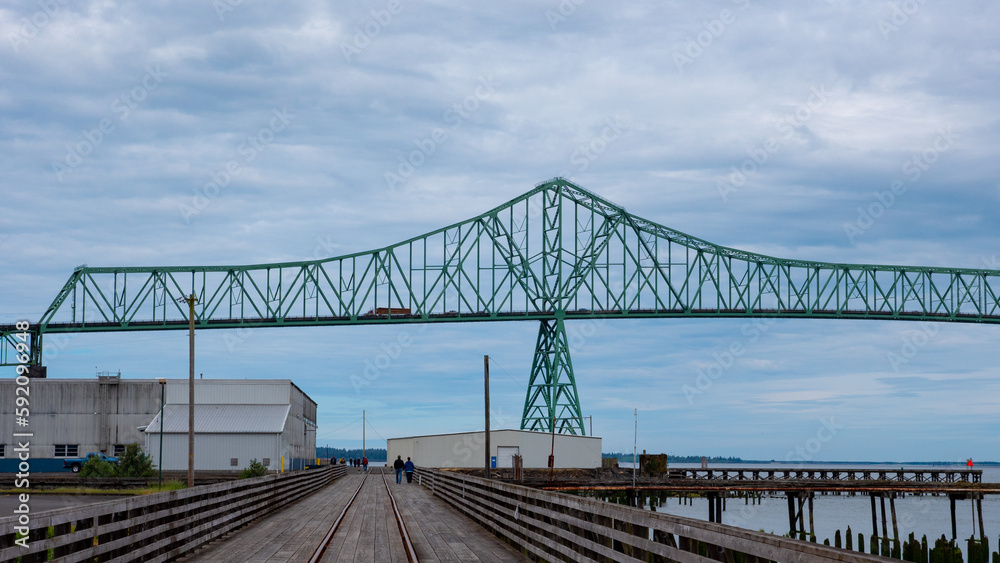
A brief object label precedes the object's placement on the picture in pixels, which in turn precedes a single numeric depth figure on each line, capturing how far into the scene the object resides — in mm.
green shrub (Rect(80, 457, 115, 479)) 53938
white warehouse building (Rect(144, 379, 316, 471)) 65312
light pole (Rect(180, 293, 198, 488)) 35031
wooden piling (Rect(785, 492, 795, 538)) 58106
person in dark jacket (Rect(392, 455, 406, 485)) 57419
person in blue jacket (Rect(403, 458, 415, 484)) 57562
